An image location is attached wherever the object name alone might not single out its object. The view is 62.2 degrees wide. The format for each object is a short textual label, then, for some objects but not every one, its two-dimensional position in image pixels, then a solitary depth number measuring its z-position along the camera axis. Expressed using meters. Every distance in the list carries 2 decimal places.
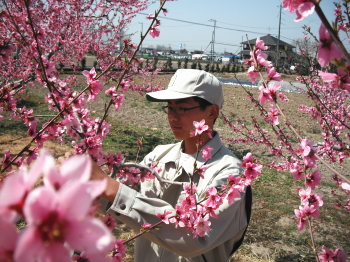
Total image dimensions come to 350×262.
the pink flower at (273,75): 1.42
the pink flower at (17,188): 0.39
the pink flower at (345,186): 1.16
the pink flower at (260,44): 1.42
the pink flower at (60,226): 0.38
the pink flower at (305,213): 1.43
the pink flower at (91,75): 1.79
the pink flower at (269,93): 1.38
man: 1.42
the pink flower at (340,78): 0.83
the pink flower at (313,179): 1.46
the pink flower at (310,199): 1.43
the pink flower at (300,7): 0.76
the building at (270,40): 41.98
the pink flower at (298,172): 1.49
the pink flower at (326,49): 0.84
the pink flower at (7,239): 0.40
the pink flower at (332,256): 1.43
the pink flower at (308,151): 1.29
